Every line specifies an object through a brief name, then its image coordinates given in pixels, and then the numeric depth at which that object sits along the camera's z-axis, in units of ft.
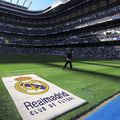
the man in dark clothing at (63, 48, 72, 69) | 34.19
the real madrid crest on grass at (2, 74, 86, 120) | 11.69
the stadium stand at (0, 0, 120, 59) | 100.73
